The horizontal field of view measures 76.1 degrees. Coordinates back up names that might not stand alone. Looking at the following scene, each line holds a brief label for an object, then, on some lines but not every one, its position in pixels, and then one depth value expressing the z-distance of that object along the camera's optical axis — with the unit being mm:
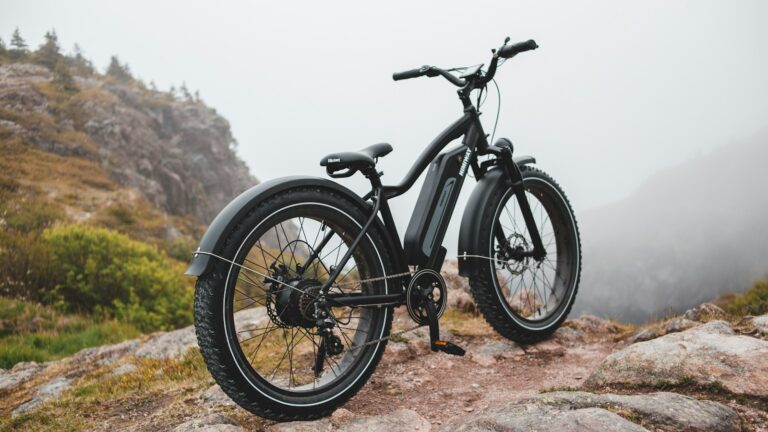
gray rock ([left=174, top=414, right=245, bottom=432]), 2666
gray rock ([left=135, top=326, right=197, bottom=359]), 5793
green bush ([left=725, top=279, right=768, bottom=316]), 4711
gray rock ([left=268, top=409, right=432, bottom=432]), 2844
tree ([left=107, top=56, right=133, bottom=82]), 60406
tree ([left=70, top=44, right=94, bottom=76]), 50875
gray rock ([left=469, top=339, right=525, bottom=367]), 4336
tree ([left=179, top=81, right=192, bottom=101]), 66900
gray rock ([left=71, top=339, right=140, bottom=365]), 6453
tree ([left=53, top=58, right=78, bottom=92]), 39312
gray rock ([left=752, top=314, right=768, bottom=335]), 3785
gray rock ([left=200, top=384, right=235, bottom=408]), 3362
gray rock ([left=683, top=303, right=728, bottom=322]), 4707
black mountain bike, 2670
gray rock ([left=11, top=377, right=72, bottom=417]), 4720
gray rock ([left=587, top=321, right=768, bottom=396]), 2957
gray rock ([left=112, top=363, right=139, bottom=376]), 5205
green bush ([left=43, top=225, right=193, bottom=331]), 13148
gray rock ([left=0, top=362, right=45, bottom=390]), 5938
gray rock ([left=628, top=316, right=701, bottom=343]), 4324
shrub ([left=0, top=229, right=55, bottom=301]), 13094
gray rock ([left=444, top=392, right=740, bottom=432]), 2346
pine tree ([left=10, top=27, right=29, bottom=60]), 42509
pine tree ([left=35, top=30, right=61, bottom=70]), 41969
